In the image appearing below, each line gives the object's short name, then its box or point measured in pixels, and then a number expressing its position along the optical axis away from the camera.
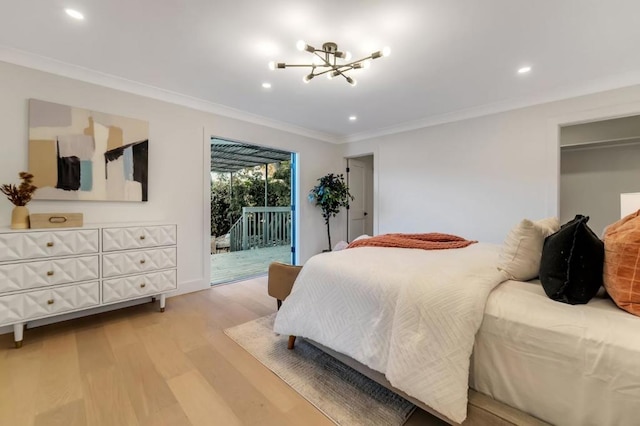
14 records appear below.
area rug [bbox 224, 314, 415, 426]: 1.47
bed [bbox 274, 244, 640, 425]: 0.95
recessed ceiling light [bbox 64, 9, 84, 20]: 1.84
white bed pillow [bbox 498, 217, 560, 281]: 1.47
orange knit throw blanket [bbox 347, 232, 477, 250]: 2.38
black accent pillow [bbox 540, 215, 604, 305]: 1.16
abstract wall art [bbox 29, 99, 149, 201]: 2.45
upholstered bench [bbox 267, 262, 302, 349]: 2.39
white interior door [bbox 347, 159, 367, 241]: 5.64
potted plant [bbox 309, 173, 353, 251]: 4.74
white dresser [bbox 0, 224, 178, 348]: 2.04
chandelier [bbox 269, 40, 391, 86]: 1.95
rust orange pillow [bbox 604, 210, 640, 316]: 1.05
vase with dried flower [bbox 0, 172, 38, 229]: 2.17
